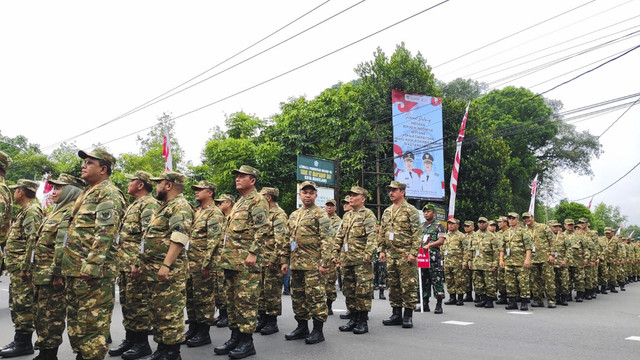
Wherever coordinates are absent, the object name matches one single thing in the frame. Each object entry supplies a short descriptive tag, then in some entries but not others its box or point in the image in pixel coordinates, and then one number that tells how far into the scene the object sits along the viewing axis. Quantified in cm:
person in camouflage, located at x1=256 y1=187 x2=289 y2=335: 643
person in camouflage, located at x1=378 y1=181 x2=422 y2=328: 683
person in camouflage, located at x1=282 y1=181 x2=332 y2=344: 580
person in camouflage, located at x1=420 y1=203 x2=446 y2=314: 899
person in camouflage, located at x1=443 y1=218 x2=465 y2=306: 1062
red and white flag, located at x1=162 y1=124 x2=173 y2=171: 1367
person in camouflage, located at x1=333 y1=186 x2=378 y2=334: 638
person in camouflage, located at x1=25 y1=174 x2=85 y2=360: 432
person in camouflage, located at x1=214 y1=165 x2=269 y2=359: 498
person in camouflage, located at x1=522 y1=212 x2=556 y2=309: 998
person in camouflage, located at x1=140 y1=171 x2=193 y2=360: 448
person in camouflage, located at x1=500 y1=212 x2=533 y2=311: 947
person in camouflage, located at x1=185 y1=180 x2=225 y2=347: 570
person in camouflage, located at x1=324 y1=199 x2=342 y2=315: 805
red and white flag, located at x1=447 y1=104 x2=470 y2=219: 1566
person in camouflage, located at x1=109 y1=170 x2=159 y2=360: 510
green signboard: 1836
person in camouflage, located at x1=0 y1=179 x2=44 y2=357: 521
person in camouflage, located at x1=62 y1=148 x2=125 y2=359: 391
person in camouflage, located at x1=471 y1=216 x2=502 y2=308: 1014
